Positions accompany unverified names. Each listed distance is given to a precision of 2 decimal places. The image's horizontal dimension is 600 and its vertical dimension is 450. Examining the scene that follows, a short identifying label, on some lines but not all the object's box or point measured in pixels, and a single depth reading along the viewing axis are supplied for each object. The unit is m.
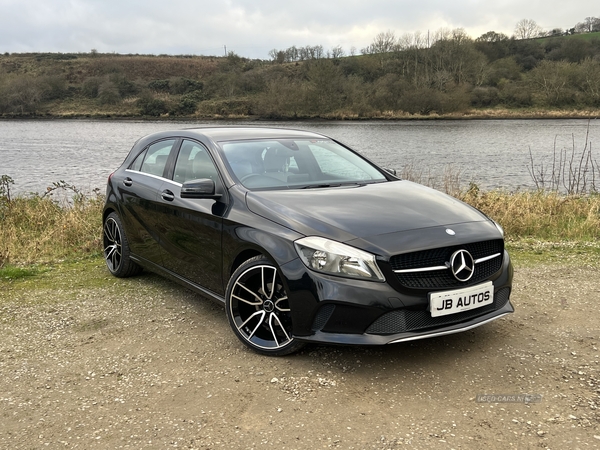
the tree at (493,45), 88.00
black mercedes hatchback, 3.44
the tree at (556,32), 110.86
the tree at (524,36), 104.12
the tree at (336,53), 98.09
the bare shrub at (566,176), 12.30
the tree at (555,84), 65.38
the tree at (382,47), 89.00
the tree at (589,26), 110.18
